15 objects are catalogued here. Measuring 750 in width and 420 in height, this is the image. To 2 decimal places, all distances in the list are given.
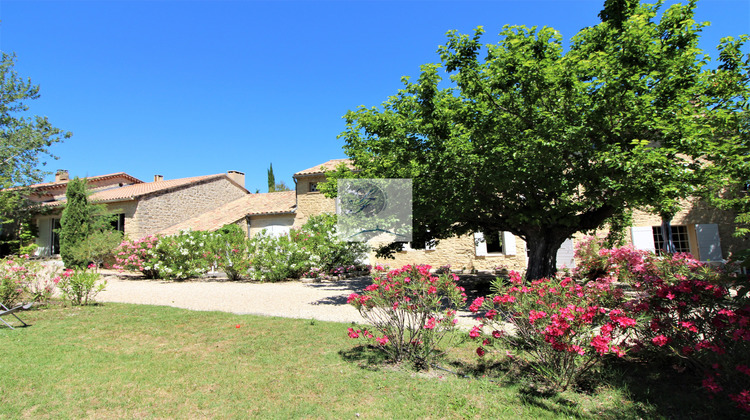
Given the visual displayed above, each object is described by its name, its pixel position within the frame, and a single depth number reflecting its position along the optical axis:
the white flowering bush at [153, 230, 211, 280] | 13.91
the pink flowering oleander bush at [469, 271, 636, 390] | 3.27
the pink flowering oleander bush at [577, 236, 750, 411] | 3.03
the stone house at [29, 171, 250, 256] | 19.50
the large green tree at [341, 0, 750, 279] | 6.17
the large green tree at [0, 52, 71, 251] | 20.98
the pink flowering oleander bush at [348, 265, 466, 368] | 4.25
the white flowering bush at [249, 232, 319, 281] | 13.45
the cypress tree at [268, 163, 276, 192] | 42.66
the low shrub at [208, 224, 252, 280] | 13.73
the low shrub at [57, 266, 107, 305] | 8.29
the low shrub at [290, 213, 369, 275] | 13.82
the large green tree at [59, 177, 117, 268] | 16.30
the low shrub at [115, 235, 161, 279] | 14.45
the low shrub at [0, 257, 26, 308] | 7.56
